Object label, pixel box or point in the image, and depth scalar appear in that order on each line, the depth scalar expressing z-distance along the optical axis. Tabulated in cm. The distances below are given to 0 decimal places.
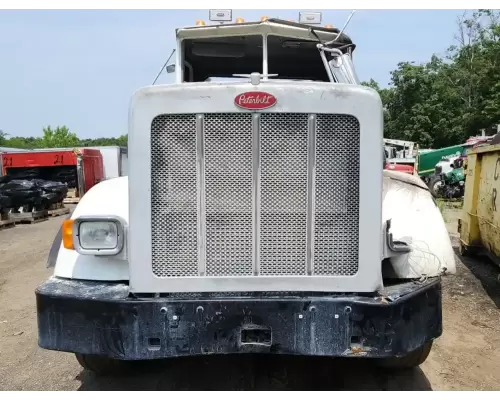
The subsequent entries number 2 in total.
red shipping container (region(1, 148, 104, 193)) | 2102
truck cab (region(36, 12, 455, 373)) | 277
